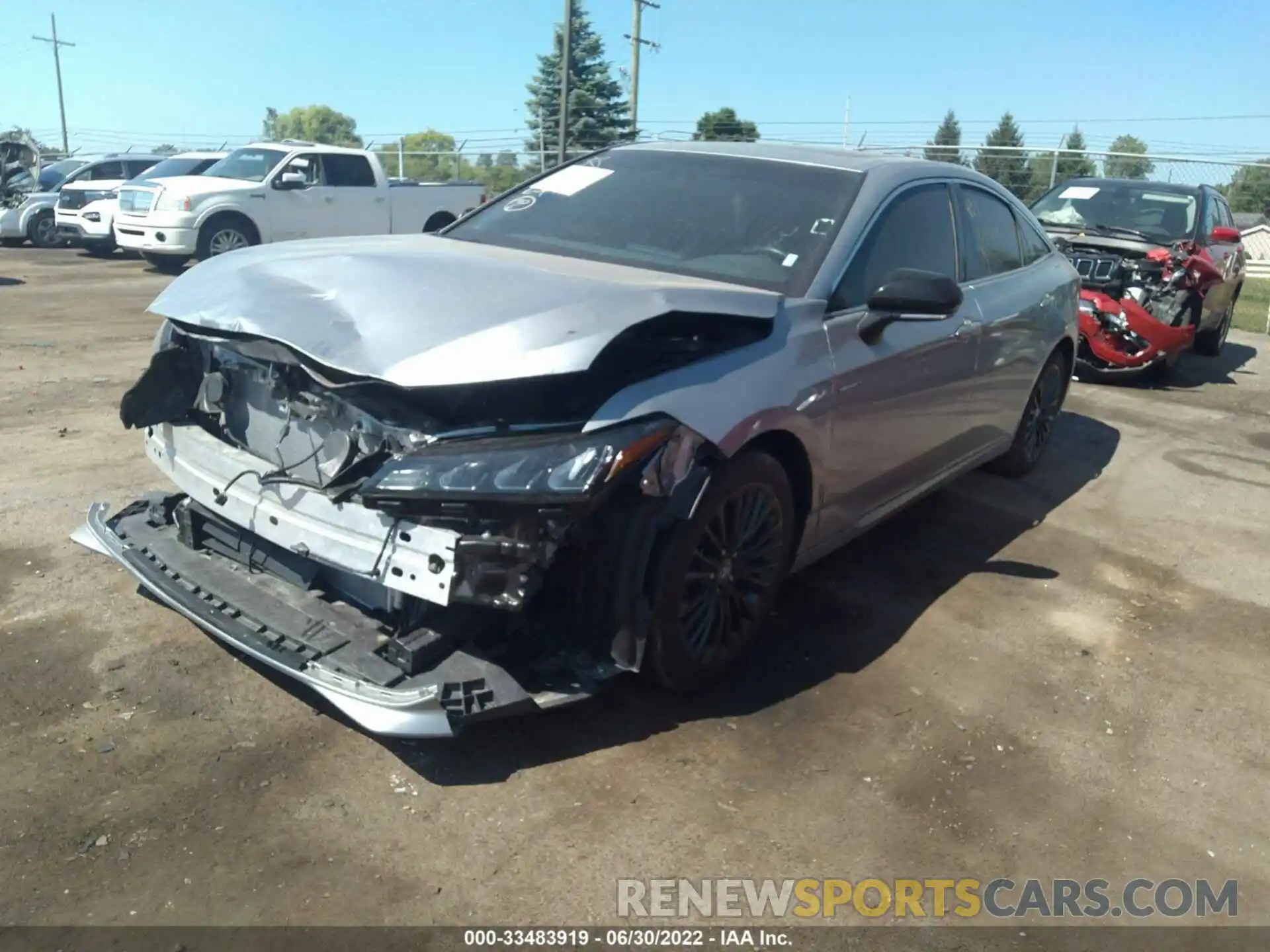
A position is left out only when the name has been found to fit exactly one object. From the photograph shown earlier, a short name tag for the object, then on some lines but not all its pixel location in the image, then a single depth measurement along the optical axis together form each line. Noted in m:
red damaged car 9.23
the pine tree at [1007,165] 20.44
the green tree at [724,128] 31.23
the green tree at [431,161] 29.81
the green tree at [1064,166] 19.36
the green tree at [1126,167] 18.89
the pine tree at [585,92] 38.97
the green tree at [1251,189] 18.98
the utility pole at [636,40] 33.38
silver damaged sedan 2.86
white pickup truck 14.12
